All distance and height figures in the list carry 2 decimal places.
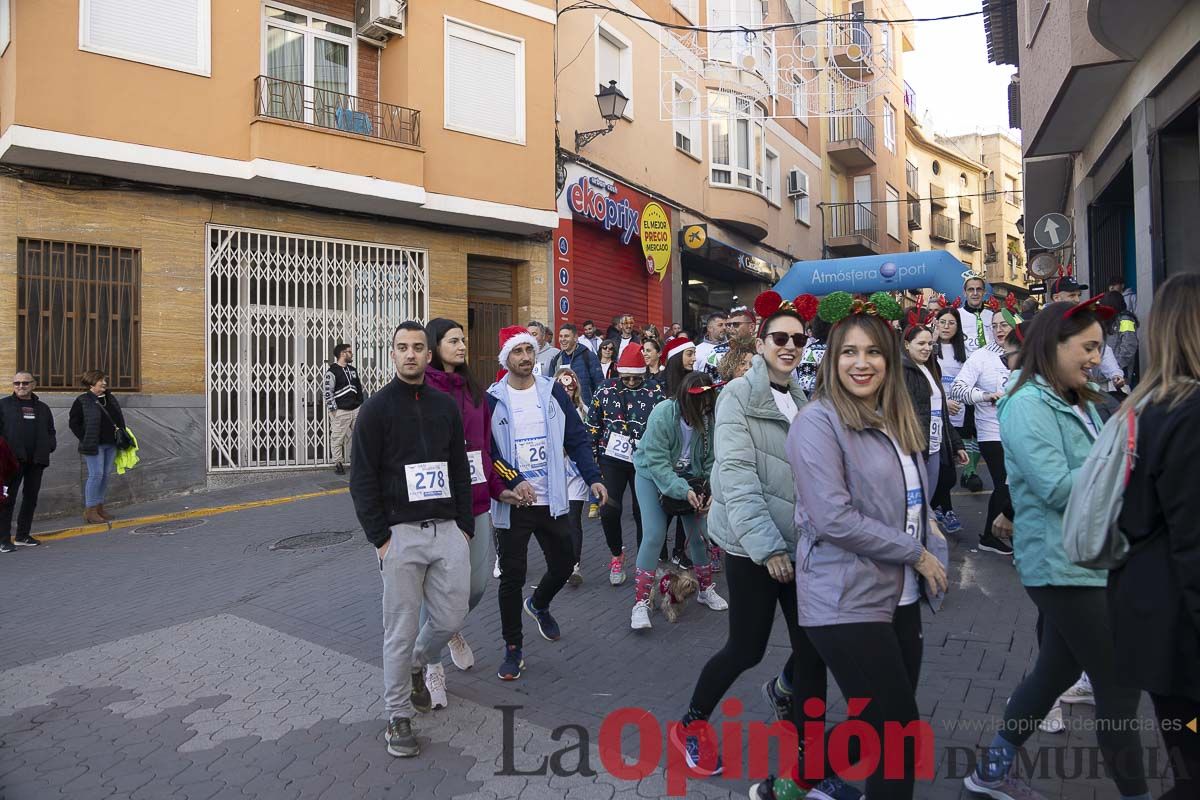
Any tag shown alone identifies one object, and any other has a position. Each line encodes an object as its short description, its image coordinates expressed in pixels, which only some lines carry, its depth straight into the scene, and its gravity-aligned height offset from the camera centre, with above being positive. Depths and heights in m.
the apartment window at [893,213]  32.44 +7.40
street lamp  15.37 +5.52
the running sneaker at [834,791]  3.19 -1.41
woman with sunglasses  3.24 -0.45
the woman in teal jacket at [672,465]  5.44 -0.35
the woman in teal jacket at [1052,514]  3.04 -0.39
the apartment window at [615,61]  17.31 +7.19
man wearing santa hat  4.82 -0.35
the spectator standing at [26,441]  9.06 -0.25
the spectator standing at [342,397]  12.36 +0.25
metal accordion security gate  11.91 +1.23
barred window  10.31 +1.29
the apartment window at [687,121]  19.80 +6.79
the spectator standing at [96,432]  9.72 -0.17
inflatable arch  16.09 +2.60
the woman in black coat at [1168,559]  2.24 -0.40
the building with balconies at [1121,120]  8.33 +3.39
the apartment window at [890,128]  32.34 +10.74
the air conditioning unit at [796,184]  25.55 +6.71
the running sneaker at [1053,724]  3.87 -1.42
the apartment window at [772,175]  24.12 +6.61
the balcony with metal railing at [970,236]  43.19 +8.82
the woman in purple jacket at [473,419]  4.59 -0.03
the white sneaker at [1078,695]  4.21 -1.41
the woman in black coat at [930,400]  6.09 +0.06
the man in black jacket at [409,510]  3.93 -0.45
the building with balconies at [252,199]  10.34 +3.04
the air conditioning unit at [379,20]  12.80 +5.91
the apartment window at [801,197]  25.62 +6.42
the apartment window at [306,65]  12.32 +5.28
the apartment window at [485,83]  13.97 +5.45
